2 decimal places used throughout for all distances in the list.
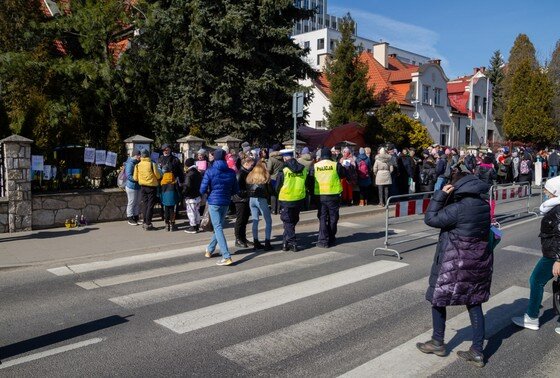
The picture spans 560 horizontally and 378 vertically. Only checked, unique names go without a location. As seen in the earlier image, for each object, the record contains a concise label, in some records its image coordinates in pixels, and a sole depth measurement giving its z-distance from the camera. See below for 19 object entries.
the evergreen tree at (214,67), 17.41
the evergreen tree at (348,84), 28.77
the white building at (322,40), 71.94
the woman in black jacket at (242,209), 9.48
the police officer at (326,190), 9.59
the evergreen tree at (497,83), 52.88
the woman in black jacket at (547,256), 5.11
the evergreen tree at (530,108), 44.97
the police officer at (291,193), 9.28
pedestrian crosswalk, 4.69
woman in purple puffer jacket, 4.41
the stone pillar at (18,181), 10.60
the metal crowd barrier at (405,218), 9.56
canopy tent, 21.11
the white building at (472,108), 43.62
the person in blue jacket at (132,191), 11.74
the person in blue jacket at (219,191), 8.34
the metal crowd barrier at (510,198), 13.20
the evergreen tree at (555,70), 48.41
